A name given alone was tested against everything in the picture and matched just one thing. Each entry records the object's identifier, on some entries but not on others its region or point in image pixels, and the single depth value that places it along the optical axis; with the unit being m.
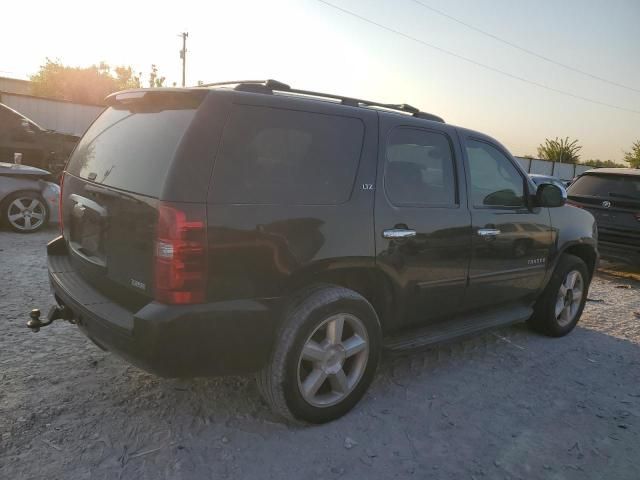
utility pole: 41.38
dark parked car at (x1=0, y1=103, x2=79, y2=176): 10.98
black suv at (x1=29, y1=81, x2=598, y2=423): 2.45
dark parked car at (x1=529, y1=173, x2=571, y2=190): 14.78
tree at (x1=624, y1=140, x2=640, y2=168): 42.81
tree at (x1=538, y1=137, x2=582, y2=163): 47.03
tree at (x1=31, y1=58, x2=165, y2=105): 53.34
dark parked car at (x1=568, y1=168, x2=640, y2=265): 7.61
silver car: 7.23
